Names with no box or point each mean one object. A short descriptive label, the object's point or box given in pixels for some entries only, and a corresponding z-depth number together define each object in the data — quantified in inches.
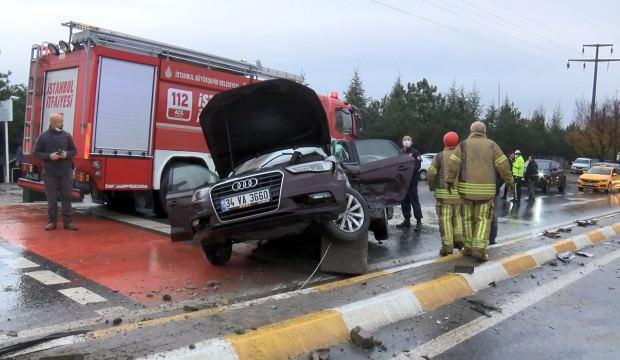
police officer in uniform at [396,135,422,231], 380.5
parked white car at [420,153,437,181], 1083.4
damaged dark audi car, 212.7
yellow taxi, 967.6
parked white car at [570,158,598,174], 1731.8
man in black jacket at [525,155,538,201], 749.3
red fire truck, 346.6
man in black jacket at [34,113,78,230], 302.2
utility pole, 2041.1
